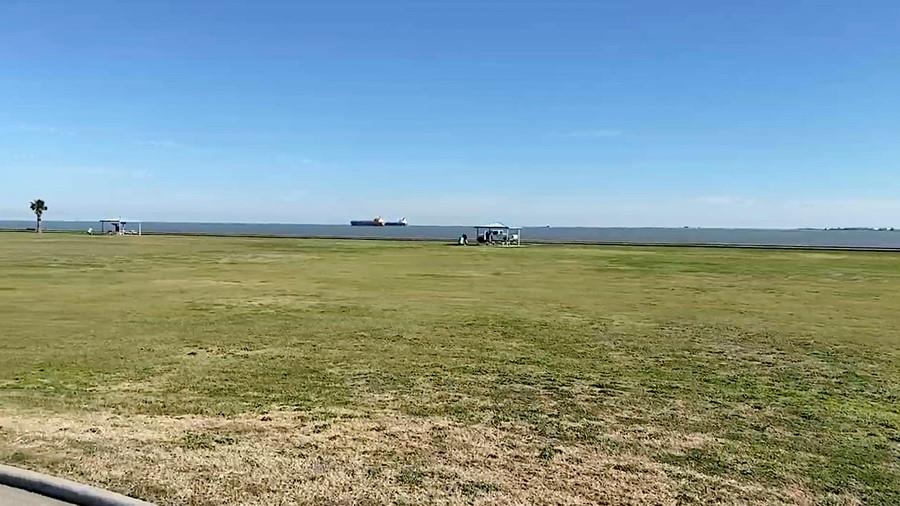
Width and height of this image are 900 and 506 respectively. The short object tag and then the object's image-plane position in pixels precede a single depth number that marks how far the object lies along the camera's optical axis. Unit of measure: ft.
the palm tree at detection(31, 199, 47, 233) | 321.15
